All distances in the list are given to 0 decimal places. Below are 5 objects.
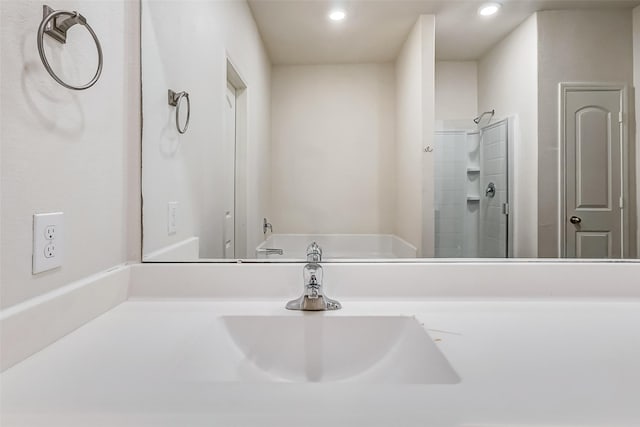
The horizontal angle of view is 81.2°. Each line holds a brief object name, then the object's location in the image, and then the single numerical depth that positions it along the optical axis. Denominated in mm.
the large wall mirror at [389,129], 1056
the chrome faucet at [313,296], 924
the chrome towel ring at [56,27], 636
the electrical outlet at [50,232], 669
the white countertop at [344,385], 457
